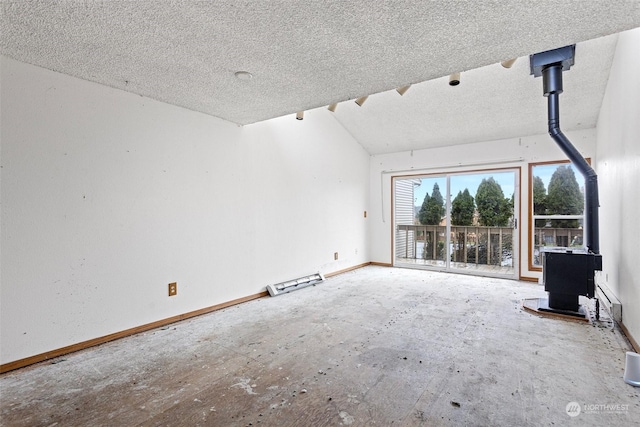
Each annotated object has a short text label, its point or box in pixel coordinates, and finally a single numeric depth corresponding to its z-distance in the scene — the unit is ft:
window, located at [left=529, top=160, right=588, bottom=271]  14.78
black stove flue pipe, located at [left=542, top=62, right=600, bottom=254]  10.45
